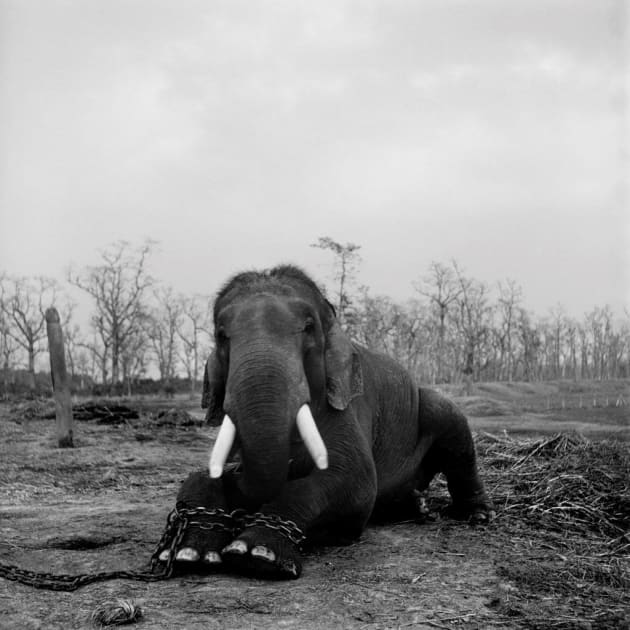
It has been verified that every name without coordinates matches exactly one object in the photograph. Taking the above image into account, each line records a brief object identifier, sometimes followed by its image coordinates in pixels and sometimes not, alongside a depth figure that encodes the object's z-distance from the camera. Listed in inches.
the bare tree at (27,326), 2476.6
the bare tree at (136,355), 2496.3
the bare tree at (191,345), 2893.0
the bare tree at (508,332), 3169.3
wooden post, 553.7
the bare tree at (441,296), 2454.5
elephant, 195.2
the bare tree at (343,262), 1927.9
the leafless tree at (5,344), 2613.2
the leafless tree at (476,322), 2575.8
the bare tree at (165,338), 2945.4
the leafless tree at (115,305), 2281.0
